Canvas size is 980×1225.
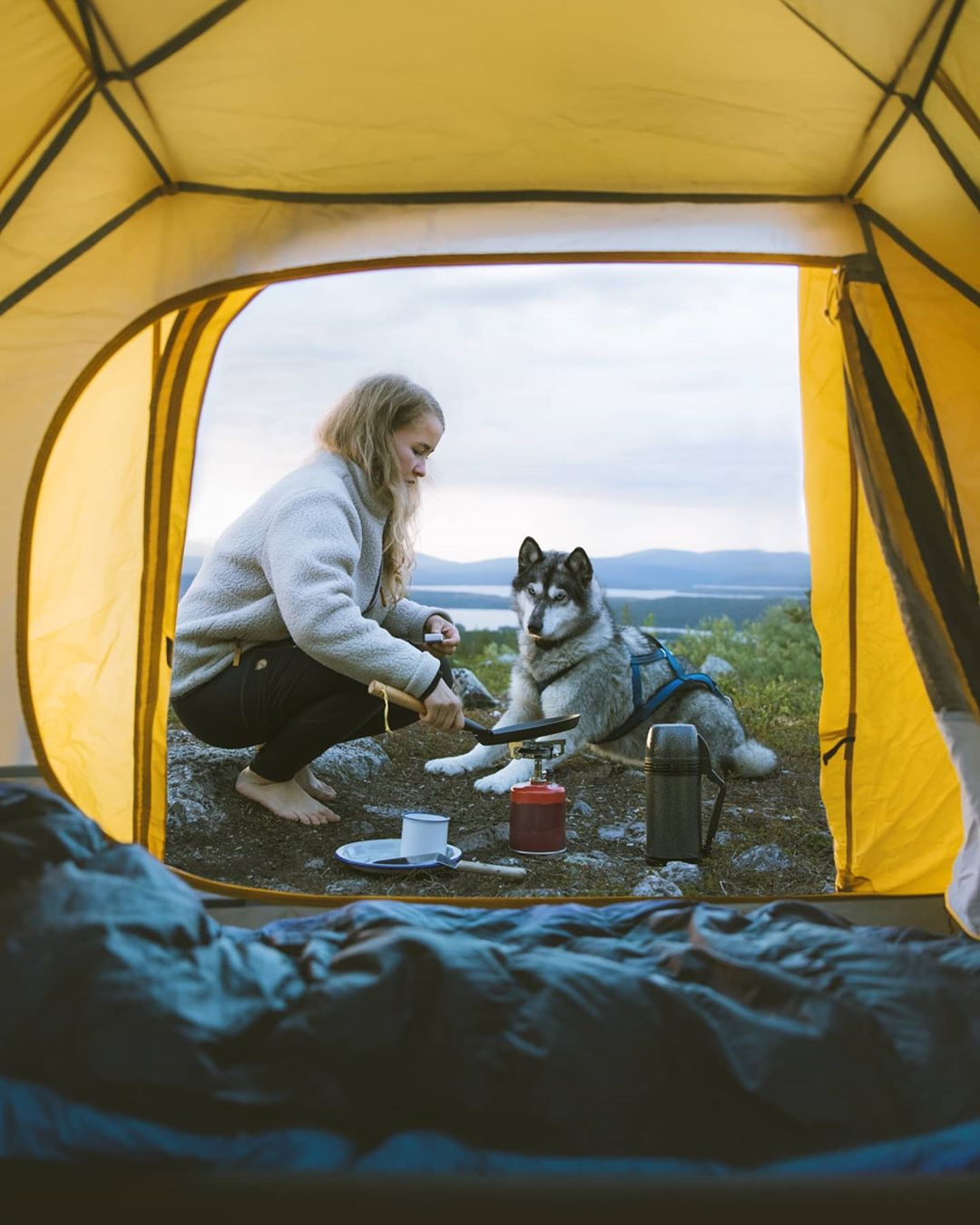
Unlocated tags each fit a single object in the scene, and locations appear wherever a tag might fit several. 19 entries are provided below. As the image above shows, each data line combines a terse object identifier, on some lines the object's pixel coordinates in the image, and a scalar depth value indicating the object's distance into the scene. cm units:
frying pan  246
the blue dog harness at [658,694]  416
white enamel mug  279
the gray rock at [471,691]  531
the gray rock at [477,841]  325
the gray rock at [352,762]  404
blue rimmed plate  273
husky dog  415
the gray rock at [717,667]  595
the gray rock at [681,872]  288
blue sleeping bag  92
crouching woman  284
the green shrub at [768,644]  610
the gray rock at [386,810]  358
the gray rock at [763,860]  301
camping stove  310
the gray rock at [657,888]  264
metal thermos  299
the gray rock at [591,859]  307
